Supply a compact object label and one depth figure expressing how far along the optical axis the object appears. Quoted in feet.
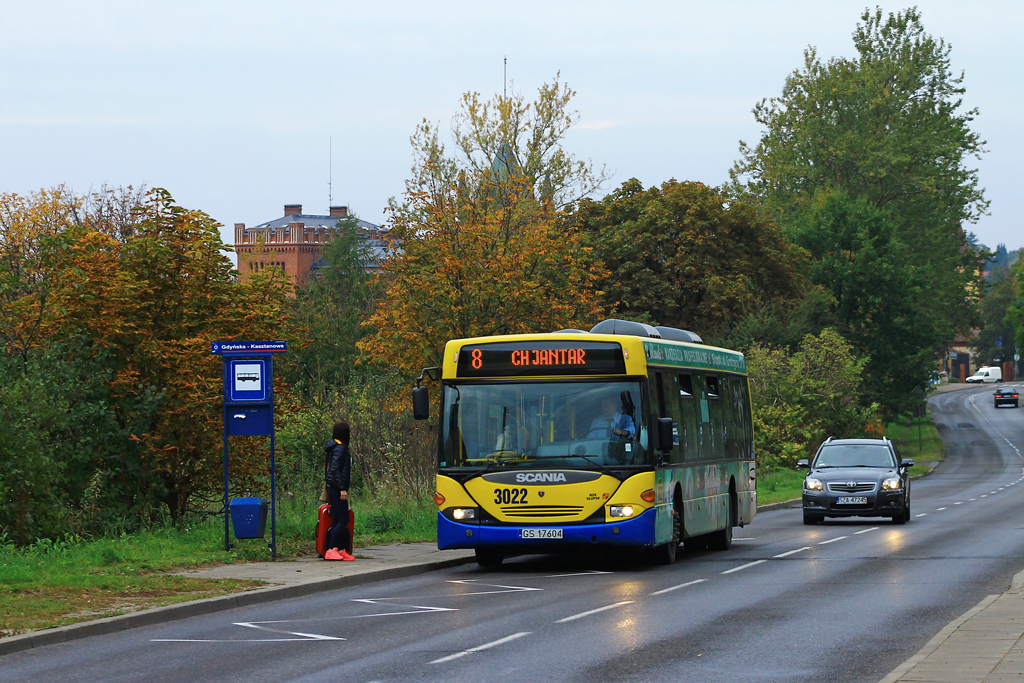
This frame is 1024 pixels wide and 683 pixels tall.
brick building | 529.45
